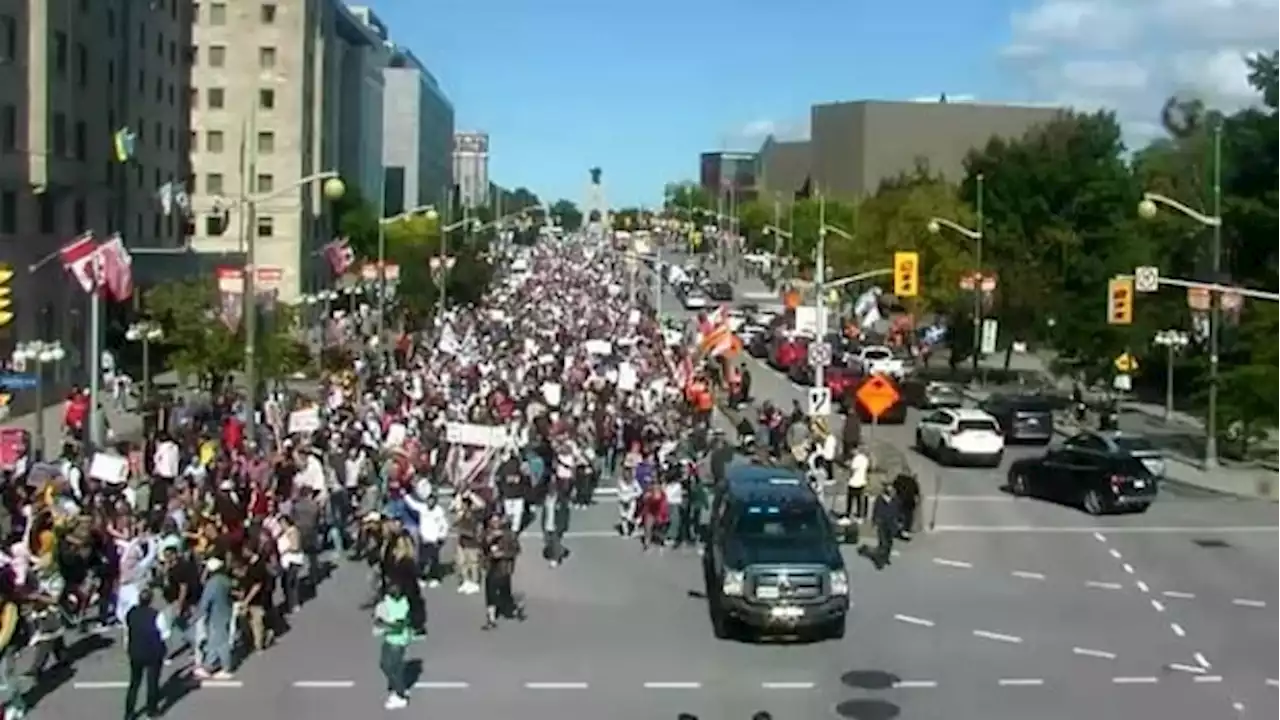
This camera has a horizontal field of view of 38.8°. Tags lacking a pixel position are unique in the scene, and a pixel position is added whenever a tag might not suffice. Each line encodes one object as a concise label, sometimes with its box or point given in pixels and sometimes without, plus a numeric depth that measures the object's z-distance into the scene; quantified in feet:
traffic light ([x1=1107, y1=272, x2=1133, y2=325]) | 161.89
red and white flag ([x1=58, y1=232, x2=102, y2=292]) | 111.55
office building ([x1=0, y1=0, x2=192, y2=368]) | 175.42
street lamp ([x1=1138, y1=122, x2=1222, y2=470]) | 139.33
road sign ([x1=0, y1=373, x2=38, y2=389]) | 116.67
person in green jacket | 59.26
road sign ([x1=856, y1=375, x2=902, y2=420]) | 107.65
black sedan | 111.65
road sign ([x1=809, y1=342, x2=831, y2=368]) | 139.69
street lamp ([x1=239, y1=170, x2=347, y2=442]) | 114.62
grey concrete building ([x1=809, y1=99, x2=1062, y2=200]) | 564.71
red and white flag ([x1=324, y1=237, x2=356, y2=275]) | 185.26
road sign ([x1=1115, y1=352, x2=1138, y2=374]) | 176.96
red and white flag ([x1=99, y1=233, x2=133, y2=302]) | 113.19
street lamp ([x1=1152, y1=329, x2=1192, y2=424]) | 177.65
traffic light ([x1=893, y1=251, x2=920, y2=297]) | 185.98
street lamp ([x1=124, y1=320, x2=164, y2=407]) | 159.94
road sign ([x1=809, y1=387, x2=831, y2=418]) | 123.54
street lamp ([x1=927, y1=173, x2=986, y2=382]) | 212.02
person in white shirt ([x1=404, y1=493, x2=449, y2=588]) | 82.99
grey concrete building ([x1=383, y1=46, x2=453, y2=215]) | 558.15
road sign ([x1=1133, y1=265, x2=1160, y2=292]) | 142.41
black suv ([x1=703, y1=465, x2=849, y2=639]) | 70.23
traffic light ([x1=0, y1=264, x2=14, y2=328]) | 101.14
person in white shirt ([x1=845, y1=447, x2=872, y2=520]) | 100.27
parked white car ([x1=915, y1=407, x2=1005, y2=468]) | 139.44
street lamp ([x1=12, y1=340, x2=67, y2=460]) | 117.08
